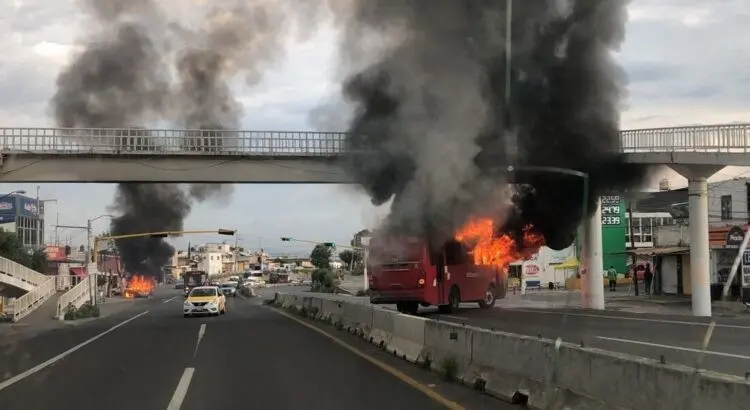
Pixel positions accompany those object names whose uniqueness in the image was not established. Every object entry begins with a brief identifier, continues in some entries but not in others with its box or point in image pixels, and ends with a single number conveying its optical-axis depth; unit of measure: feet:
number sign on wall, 146.72
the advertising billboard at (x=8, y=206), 240.12
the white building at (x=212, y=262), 469.16
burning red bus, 73.72
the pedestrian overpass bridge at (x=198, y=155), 78.18
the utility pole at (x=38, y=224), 287.69
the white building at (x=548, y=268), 161.58
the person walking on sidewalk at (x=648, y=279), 125.70
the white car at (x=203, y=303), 94.84
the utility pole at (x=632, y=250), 125.80
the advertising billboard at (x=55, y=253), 256.32
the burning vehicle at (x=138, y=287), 222.81
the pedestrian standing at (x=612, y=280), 154.92
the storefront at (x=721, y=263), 103.09
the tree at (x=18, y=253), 194.80
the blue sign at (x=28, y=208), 273.95
